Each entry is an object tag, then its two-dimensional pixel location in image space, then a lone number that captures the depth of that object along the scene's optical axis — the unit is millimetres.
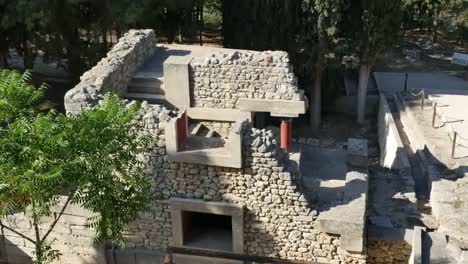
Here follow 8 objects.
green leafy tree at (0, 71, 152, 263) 9219
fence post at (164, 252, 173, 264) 10025
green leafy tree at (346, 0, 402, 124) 23125
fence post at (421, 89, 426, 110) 22877
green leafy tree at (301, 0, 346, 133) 22766
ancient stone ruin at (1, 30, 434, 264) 11352
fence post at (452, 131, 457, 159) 18297
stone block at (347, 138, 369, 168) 13820
